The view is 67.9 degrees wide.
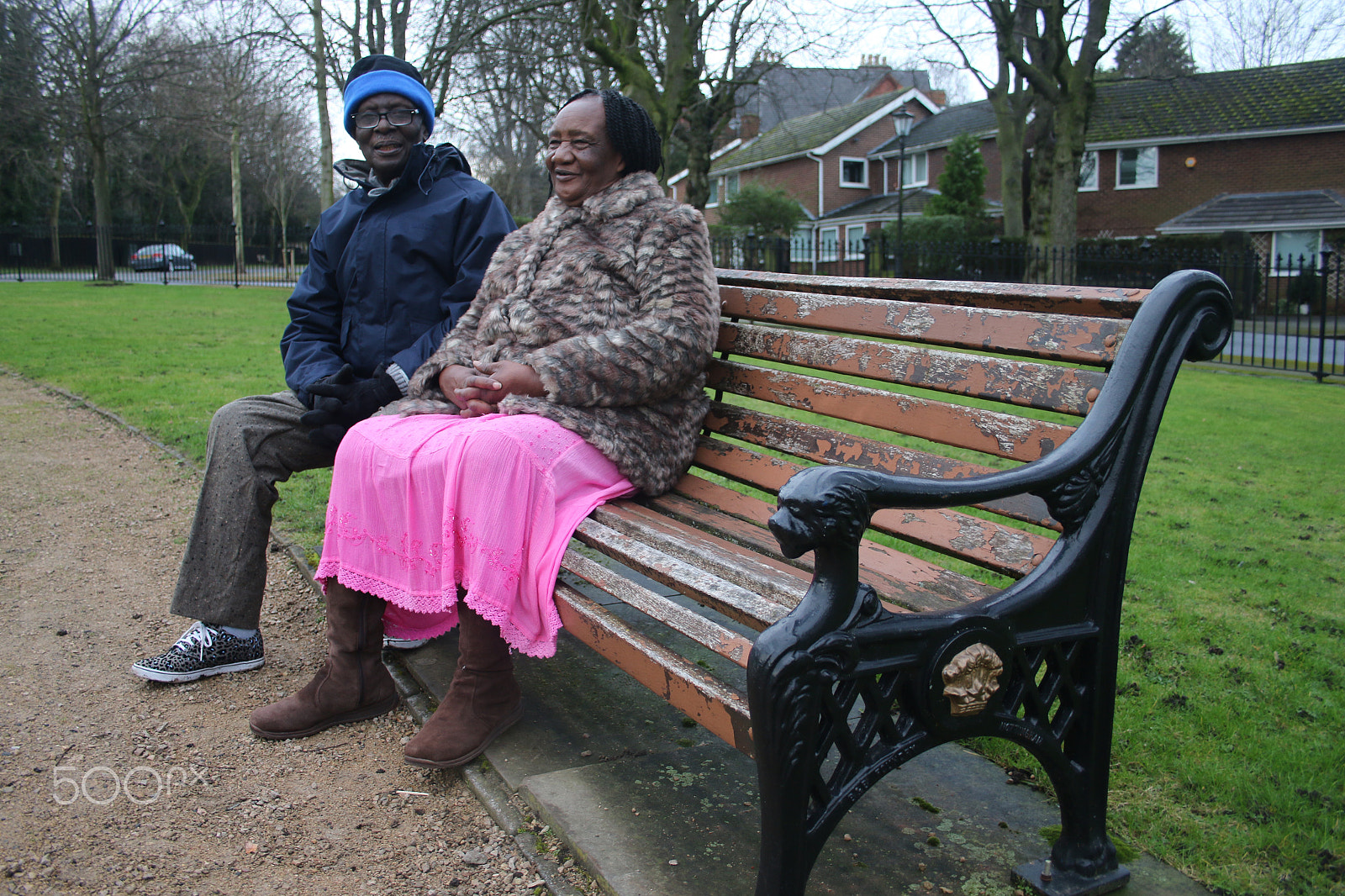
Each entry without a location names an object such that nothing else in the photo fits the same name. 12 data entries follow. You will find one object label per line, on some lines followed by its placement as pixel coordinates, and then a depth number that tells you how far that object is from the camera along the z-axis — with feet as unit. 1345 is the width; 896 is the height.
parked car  114.77
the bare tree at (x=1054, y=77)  55.98
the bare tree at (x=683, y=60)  45.75
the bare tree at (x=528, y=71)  51.80
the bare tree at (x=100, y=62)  87.20
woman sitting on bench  7.92
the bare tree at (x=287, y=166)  124.17
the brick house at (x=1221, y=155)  91.61
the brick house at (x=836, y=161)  139.44
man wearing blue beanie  9.98
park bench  5.00
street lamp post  82.48
